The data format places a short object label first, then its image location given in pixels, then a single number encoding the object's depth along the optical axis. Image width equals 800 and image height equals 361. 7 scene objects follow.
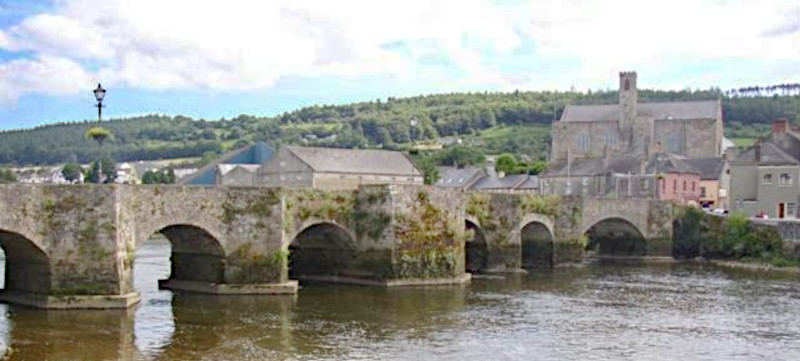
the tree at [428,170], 86.62
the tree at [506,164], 91.12
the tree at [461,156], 100.50
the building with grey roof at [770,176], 54.41
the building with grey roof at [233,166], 76.50
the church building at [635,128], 85.50
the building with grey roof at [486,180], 78.56
